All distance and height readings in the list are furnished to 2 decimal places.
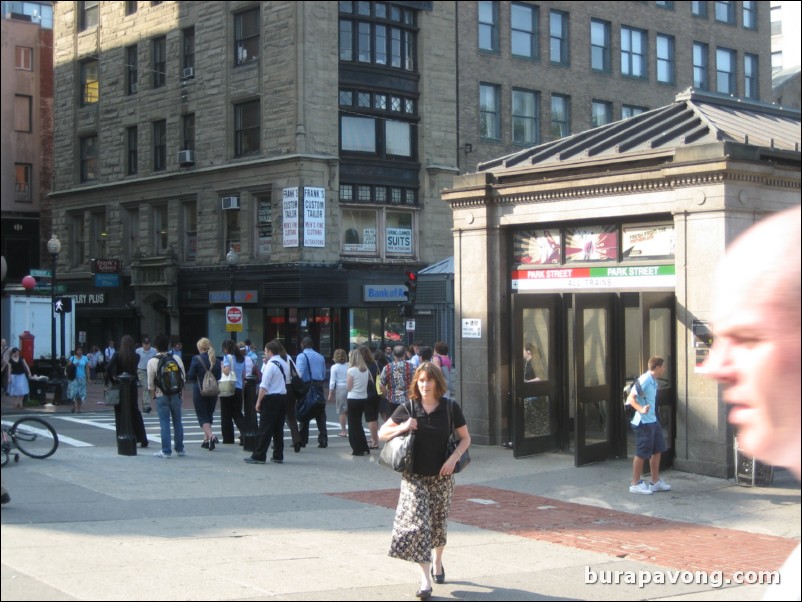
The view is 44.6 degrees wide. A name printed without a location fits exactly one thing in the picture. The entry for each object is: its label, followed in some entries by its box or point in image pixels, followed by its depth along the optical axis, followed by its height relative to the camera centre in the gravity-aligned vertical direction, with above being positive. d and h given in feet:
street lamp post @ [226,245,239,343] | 110.40 +6.56
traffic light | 87.66 +2.62
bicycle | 45.18 -5.61
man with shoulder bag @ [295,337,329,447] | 55.01 -3.42
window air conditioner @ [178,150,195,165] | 131.03 +21.50
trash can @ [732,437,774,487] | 40.04 -6.58
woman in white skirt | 72.74 -4.43
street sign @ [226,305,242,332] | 107.04 +0.11
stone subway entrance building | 41.81 +2.35
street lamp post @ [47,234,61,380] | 92.79 +1.24
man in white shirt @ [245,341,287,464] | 48.11 -4.57
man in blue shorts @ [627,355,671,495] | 39.45 -4.76
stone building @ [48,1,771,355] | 119.85 +25.27
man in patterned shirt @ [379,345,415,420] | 48.47 -3.29
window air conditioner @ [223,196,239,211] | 124.81 +14.60
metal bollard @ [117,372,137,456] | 49.03 -5.65
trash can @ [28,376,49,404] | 85.25 -6.29
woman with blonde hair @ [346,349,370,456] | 52.34 -4.51
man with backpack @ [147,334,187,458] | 48.91 -3.71
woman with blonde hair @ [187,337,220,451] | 54.03 -4.31
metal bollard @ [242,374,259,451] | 52.65 -5.38
